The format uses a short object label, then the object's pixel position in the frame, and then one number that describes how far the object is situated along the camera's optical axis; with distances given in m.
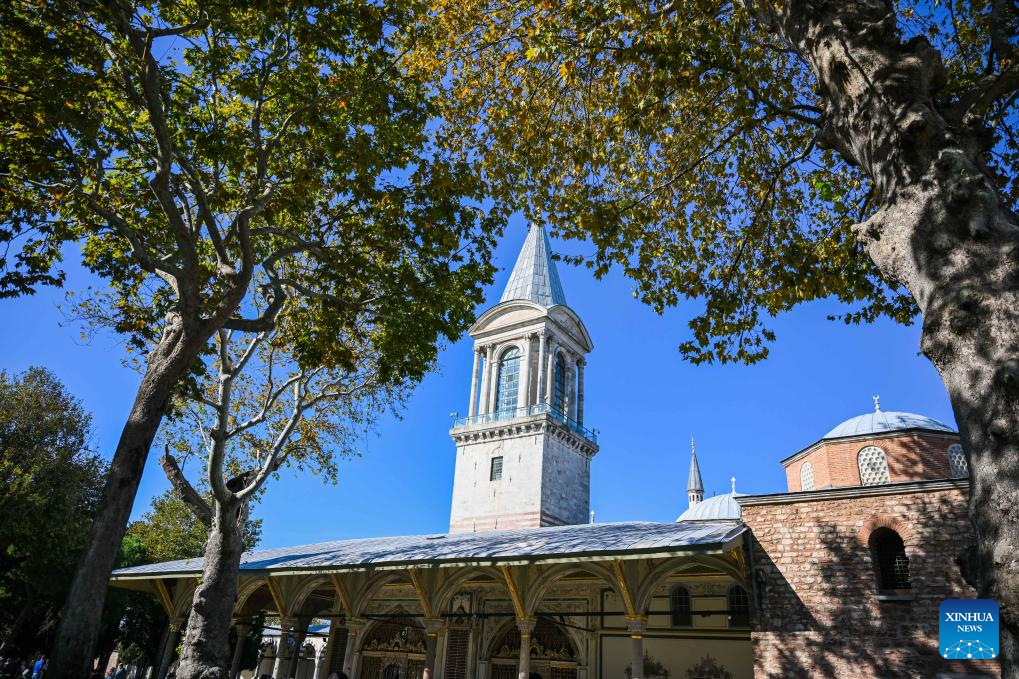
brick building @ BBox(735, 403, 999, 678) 10.72
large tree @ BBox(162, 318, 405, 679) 11.20
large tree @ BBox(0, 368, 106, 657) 21.92
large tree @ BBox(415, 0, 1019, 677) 4.32
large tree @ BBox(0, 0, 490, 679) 7.29
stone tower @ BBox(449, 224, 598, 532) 27.73
